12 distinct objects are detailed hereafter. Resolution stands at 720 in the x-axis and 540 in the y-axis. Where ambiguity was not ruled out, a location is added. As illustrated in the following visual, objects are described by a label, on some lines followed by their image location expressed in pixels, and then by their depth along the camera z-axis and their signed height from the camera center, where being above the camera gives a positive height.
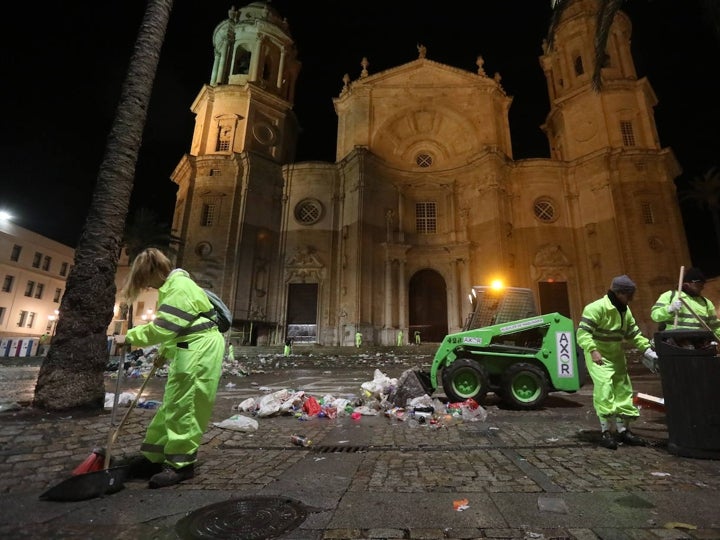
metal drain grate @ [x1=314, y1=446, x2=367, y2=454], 4.01 -1.04
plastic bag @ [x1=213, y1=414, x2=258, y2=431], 4.82 -0.95
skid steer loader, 6.50 -0.10
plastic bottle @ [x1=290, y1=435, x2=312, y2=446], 4.24 -1.01
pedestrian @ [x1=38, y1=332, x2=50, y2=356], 20.73 -0.03
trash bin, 3.55 -0.34
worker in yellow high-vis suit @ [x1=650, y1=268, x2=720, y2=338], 4.43 +0.62
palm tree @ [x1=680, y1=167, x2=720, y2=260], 28.81 +12.84
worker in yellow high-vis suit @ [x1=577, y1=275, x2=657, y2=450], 4.12 +0.05
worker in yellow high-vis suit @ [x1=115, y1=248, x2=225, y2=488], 3.04 -0.23
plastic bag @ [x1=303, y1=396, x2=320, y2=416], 5.96 -0.87
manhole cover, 2.19 -1.04
